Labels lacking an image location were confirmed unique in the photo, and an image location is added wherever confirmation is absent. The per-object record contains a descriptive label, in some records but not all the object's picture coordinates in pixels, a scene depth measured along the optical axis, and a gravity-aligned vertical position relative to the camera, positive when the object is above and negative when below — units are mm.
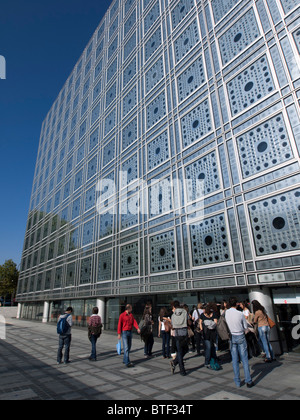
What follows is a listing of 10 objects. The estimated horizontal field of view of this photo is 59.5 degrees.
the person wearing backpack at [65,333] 7992 -705
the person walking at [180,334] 6418 -708
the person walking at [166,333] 8477 -891
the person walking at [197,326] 8375 -694
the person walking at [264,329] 7137 -733
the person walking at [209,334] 6559 -748
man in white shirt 5223 -755
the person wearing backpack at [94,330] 8391 -695
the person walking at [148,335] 8953 -978
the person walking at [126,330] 7391 -656
